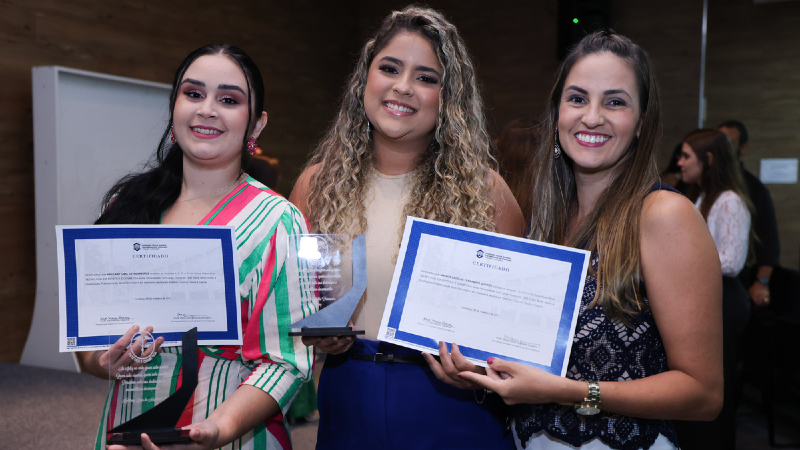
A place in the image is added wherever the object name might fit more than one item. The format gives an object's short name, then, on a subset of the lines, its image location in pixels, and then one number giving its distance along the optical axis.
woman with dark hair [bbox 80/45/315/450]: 1.29
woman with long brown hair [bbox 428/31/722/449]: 1.27
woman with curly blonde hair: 1.49
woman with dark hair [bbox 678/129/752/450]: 3.43
